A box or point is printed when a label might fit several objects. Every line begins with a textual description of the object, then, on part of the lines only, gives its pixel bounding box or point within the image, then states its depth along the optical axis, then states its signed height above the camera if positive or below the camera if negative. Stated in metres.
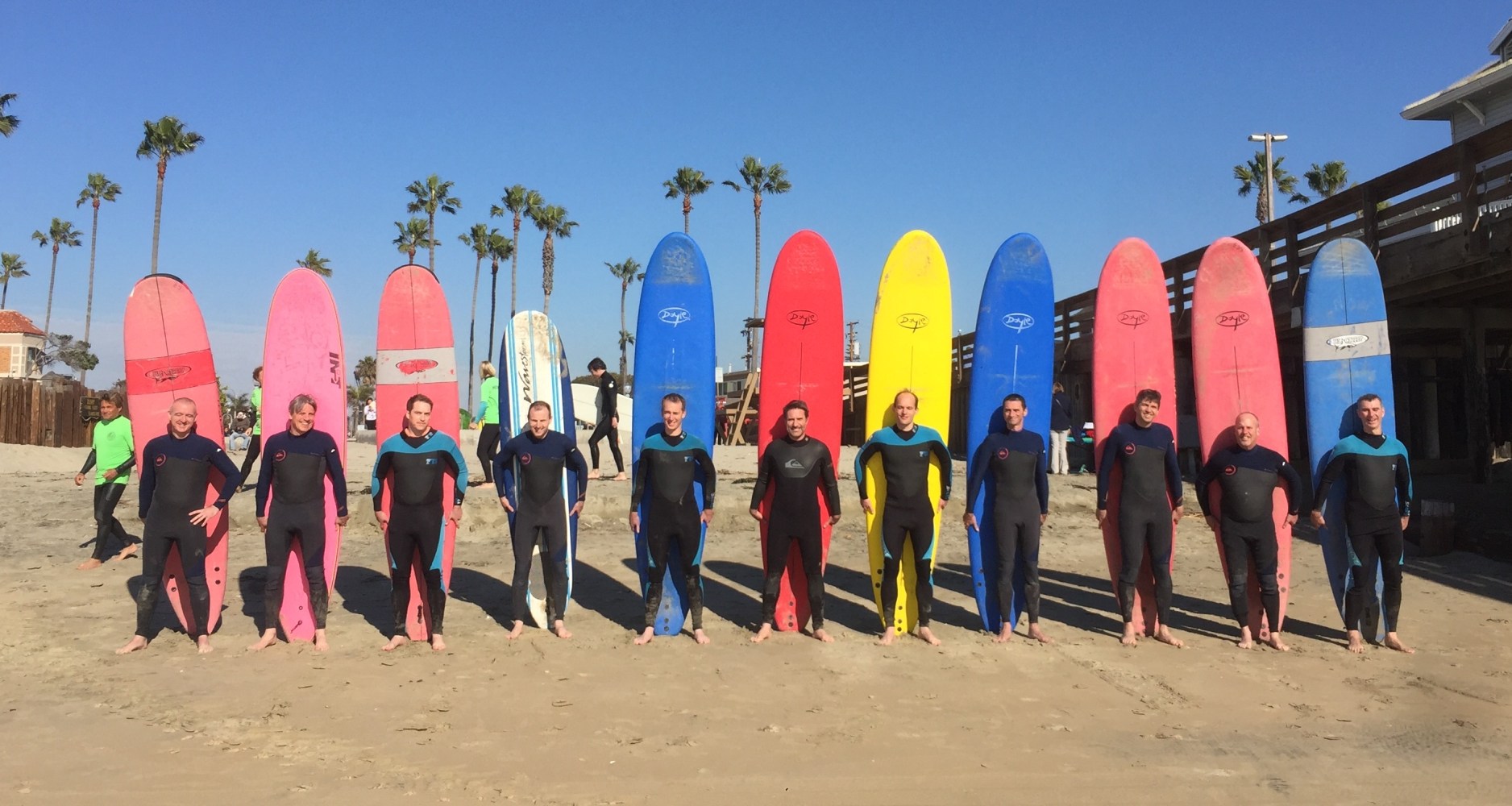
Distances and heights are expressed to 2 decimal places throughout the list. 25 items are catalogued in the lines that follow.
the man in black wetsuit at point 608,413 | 9.32 +0.41
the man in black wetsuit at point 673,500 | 5.29 -0.27
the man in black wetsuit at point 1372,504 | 5.15 -0.27
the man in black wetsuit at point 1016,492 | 5.35 -0.22
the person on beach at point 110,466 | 7.20 -0.12
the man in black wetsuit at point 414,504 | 5.09 -0.28
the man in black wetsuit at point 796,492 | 5.30 -0.22
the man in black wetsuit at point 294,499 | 5.02 -0.26
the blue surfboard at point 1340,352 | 5.54 +0.65
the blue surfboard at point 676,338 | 5.97 +0.75
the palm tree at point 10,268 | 54.53 +10.71
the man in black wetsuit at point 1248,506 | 5.21 -0.29
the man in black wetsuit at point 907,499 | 5.29 -0.26
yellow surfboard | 6.06 +0.80
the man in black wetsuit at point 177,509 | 4.96 -0.31
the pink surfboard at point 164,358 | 5.69 +0.58
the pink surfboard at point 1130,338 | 5.97 +0.76
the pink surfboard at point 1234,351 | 5.90 +0.68
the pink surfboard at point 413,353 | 6.15 +0.65
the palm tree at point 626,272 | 56.97 +11.11
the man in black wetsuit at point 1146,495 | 5.31 -0.23
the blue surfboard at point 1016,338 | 6.00 +0.77
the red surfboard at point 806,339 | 6.05 +0.76
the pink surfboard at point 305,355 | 5.78 +0.61
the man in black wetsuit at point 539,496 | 5.31 -0.25
